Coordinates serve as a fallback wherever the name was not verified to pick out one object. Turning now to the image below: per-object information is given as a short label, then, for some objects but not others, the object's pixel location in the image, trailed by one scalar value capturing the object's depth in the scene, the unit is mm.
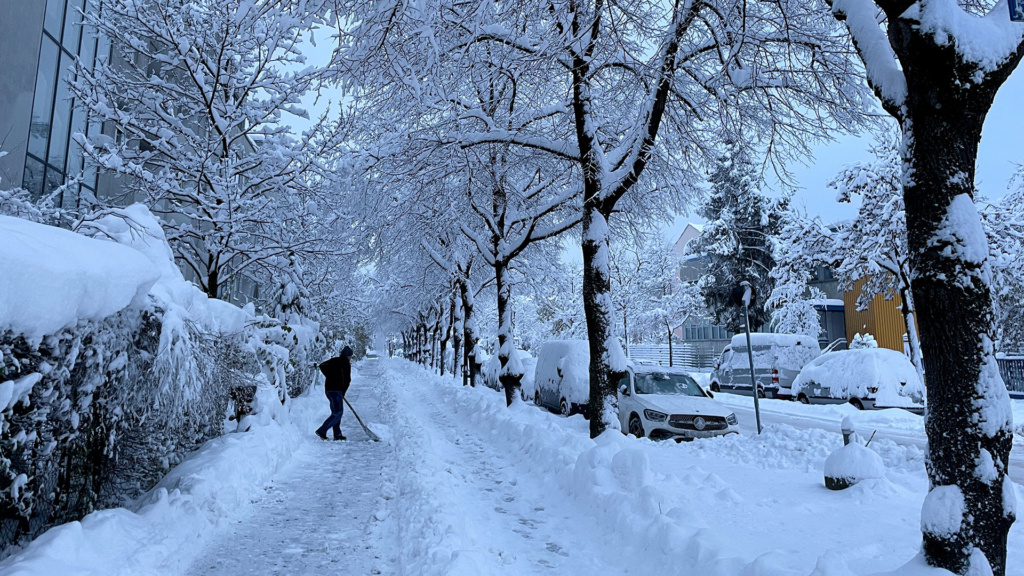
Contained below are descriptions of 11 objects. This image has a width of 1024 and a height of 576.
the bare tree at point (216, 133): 10938
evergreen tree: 36906
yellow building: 34384
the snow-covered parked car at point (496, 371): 19477
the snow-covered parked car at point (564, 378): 14336
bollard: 6766
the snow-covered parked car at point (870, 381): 14289
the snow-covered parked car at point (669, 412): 10531
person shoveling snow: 11375
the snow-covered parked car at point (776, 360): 19594
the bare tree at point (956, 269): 3346
